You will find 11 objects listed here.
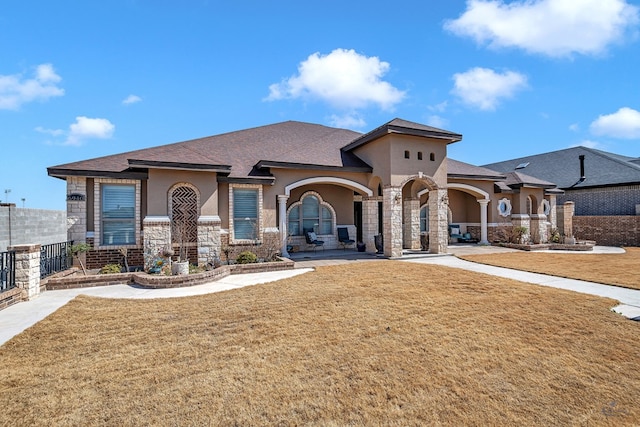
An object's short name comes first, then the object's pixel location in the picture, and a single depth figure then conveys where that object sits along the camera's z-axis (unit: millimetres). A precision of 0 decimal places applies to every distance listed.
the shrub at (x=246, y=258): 10836
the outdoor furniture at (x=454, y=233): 18750
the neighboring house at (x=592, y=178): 20781
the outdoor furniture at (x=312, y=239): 14703
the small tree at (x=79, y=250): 9586
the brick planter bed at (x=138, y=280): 8180
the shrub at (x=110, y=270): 9375
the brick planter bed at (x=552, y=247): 15867
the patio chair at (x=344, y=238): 15524
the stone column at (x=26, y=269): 6953
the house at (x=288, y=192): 10562
